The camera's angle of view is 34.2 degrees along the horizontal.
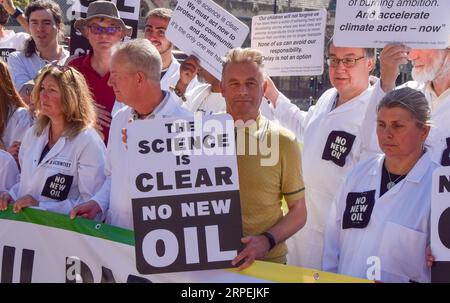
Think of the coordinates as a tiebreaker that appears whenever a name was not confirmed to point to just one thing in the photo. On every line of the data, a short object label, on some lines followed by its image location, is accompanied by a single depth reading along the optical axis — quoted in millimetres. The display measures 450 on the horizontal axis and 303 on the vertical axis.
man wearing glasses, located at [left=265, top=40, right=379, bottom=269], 4547
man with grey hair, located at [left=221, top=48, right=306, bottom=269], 3801
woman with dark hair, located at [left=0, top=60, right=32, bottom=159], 5090
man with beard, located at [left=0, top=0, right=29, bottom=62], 7242
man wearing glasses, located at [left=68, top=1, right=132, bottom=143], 5367
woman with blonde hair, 4352
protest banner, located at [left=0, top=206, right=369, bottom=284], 3607
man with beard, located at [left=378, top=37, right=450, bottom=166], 4234
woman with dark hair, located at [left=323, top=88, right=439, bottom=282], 3420
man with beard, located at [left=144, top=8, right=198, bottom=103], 5853
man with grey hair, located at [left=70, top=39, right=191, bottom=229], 4051
